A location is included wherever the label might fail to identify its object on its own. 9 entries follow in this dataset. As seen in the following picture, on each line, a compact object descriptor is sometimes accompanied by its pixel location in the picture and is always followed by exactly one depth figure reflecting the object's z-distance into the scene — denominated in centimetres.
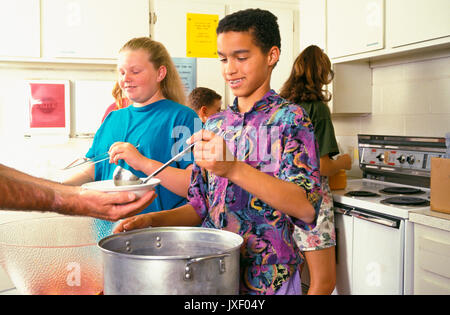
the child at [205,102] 290
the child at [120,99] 204
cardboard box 190
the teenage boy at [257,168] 96
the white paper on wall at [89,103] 321
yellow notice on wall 327
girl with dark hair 236
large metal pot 70
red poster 313
